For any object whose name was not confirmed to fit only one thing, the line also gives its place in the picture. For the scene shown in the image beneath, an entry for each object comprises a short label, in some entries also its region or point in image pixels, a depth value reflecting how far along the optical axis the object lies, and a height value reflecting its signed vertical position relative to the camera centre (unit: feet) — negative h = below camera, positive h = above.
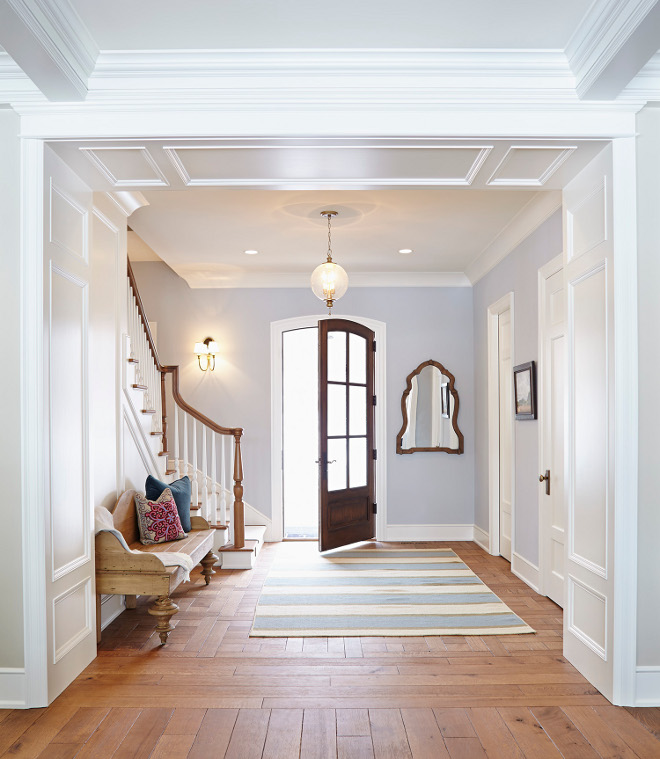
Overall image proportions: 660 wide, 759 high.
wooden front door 22.08 -1.53
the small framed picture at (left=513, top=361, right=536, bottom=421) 16.71 -0.07
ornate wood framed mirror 24.30 -0.87
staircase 17.06 -1.77
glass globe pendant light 17.84 +2.88
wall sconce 24.27 +1.31
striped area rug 13.97 -5.06
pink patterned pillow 15.65 -3.04
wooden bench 12.56 -3.50
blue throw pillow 16.49 -2.57
